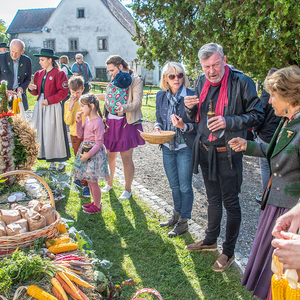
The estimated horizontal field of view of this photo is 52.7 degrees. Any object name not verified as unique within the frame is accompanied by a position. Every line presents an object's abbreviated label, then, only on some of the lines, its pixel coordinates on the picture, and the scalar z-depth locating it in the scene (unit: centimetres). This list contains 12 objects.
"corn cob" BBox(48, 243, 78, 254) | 276
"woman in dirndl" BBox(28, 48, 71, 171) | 565
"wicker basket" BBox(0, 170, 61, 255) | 255
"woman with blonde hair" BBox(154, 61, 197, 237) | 374
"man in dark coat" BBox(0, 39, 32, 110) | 649
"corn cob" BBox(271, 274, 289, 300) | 157
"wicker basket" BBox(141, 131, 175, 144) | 355
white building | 3184
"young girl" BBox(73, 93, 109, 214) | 430
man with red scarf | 297
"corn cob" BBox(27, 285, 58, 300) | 219
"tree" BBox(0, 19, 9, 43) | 3934
